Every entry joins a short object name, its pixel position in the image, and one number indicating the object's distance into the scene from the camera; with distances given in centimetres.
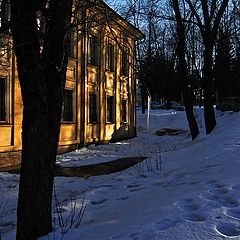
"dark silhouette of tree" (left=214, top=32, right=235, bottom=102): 4906
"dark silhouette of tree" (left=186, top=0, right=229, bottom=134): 1669
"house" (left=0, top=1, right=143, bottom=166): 520
